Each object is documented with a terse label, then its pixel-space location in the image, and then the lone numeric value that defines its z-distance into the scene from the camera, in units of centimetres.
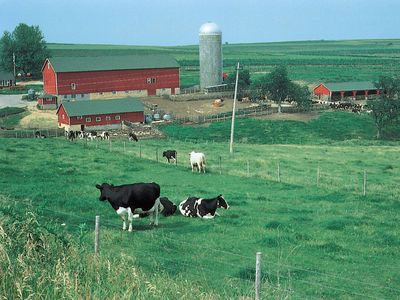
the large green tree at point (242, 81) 8135
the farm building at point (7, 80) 9175
